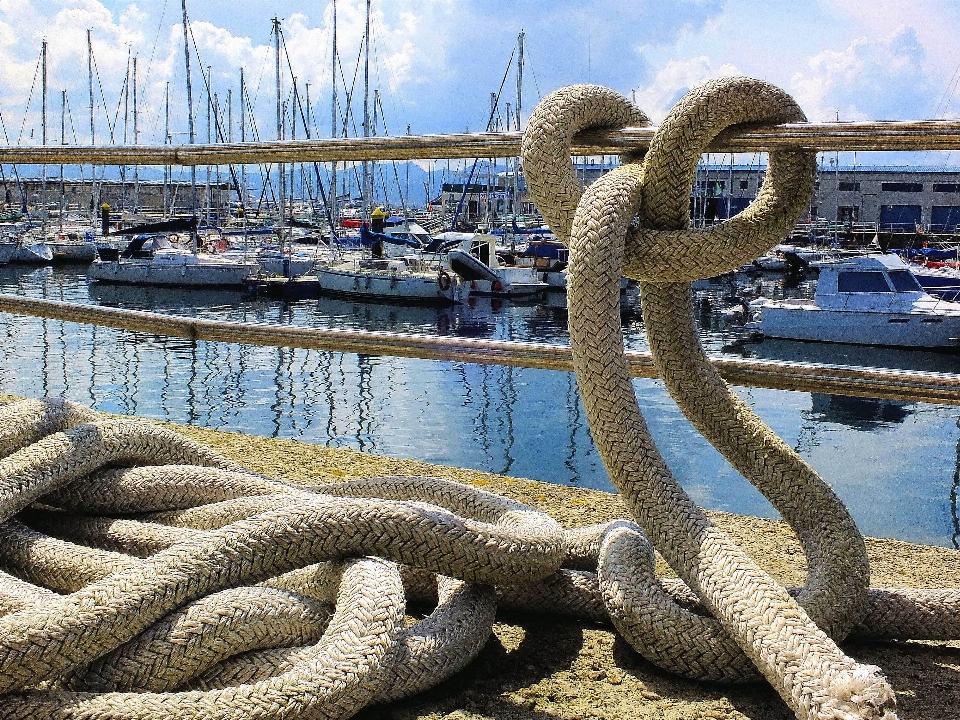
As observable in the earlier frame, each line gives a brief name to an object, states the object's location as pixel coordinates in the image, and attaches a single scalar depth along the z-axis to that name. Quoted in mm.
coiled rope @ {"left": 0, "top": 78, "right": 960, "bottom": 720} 1361
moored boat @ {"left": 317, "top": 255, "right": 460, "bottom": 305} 29484
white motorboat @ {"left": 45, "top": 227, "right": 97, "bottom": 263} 41281
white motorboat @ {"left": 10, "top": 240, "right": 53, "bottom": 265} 41281
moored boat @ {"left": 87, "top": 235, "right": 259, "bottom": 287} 32938
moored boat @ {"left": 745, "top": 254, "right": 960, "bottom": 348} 20281
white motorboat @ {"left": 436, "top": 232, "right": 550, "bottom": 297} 31188
